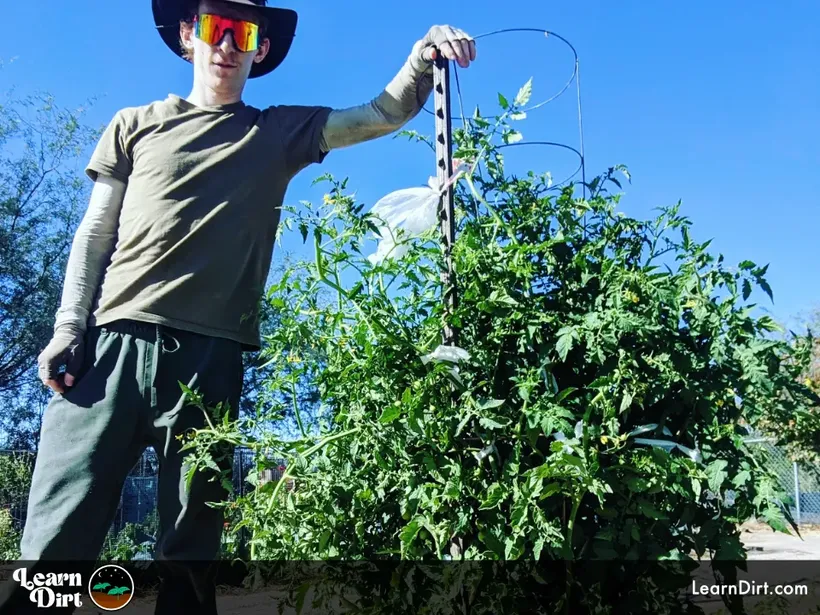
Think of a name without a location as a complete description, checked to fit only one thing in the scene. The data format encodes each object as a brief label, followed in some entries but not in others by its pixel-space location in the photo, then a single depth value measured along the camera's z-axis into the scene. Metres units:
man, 1.87
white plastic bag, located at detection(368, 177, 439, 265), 1.57
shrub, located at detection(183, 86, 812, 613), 1.27
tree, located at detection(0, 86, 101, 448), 9.11
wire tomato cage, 1.46
